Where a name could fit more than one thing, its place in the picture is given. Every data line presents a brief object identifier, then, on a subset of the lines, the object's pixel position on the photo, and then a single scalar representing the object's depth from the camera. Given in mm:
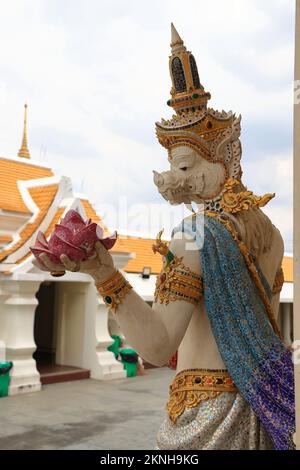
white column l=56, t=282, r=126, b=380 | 9742
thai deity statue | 1633
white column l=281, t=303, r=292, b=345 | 14069
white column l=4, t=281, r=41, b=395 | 8281
